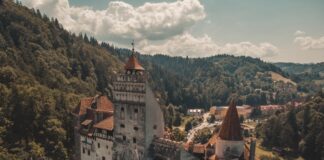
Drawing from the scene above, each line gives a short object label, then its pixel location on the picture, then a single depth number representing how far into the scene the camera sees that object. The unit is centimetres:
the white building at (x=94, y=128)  6850
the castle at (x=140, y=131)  5903
